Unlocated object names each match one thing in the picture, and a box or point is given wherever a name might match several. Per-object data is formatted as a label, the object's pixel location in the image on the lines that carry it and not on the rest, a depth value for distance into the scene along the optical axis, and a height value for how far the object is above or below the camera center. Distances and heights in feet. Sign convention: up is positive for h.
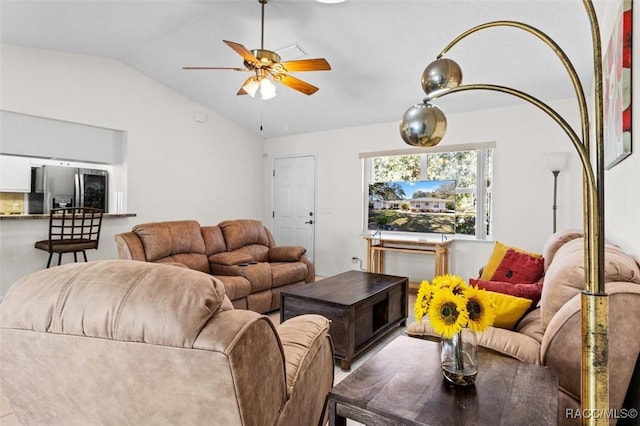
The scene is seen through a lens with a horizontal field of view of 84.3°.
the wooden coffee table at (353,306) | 8.27 -2.43
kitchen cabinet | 14.20 +1.31
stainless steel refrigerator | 14.83 +0.80
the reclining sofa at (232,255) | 11.20 -1.67
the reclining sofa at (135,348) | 2.71 -1.13
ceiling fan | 9.46 +3.99
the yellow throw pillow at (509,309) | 5.70 -1.55
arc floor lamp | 2.45 -0.30
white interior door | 19.77 +0.53
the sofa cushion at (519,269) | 8.29 -1.31
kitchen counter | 11.98 -0.39
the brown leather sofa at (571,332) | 3.94 -1.48
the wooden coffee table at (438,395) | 3.26 -1.85
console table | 14.62 -1.58
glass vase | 3.78 -1.59
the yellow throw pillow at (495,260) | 9.18 -1.23
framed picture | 5.05 +2.00
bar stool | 12.39 -0.96
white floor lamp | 12.32 +1.88
